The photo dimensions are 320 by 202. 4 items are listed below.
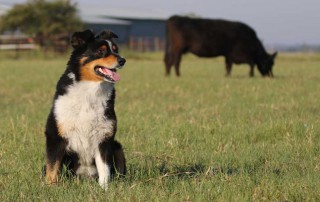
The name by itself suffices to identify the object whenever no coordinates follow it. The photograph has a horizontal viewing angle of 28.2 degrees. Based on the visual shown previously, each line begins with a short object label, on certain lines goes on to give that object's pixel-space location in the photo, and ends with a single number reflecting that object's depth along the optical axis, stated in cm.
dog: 569
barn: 7662
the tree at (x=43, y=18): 5674
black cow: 2400
